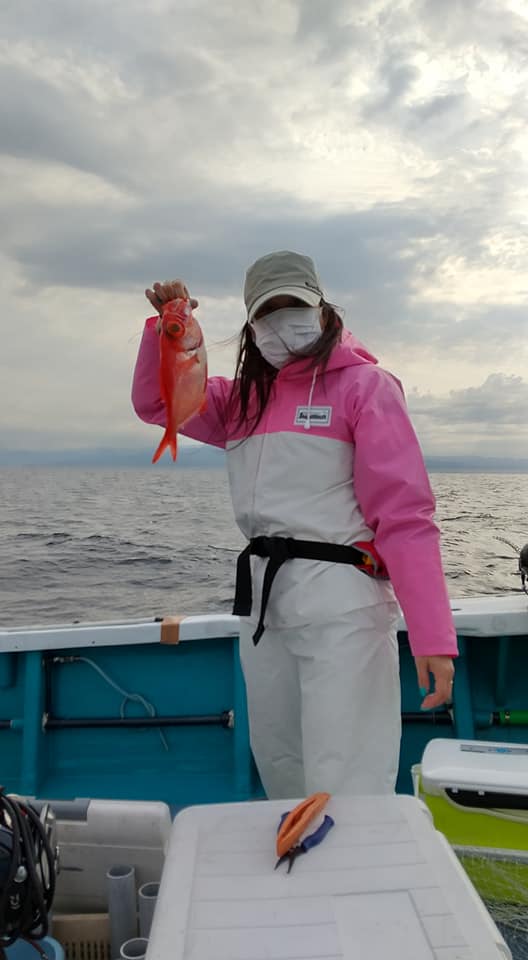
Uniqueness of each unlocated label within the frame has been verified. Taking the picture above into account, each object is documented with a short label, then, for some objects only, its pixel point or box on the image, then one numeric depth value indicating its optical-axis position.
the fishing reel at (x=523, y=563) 3.17
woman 2.27
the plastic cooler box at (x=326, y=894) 1.14
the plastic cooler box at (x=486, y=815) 2.42
